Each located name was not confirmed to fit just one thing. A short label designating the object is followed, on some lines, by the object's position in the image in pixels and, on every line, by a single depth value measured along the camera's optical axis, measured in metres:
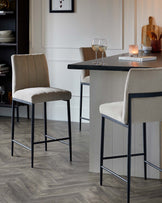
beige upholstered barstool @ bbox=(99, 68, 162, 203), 3.58
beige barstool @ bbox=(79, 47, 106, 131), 6.23
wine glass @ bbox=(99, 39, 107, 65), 4.41
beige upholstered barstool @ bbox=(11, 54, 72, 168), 4.74
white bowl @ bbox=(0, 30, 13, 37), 6.93
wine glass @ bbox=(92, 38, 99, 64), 4.43
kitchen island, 4.28
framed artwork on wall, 6.82
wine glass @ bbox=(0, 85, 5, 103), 7.04
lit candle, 5.15
